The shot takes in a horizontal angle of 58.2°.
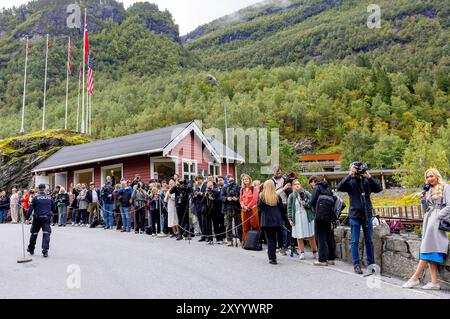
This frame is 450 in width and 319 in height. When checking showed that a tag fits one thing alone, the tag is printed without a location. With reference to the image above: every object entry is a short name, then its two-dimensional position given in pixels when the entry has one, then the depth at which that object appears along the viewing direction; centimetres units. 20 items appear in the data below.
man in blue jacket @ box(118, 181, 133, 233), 1567
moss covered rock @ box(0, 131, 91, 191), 3078
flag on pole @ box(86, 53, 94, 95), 3447
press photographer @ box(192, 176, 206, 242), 1241
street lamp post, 2154
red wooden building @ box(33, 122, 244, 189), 2105
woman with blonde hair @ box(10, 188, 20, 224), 2314
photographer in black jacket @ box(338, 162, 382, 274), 751
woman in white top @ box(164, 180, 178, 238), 1330
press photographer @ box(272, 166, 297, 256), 1009
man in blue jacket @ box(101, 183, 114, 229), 1689
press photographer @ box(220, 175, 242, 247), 1134
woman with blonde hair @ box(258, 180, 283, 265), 870
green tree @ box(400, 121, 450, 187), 4959
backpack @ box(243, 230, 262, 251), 1049
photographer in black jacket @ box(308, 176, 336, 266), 844
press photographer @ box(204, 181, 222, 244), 1194
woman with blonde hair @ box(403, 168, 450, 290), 628
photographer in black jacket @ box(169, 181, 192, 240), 1288
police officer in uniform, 1062
